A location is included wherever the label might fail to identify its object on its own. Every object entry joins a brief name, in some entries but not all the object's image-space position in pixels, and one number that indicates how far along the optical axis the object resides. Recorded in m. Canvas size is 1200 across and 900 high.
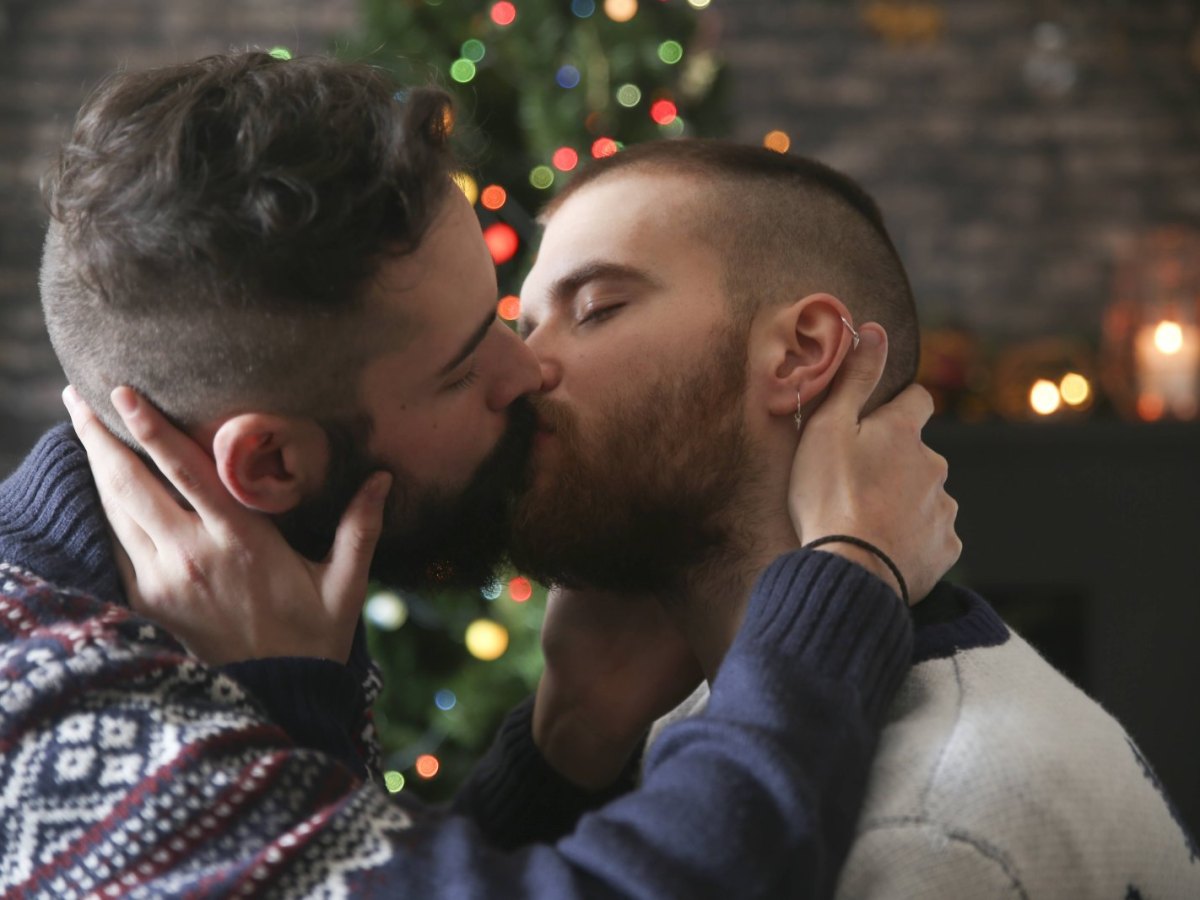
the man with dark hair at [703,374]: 1.32
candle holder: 3.64
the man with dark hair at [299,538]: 0.91
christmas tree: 2.41
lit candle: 3.63
